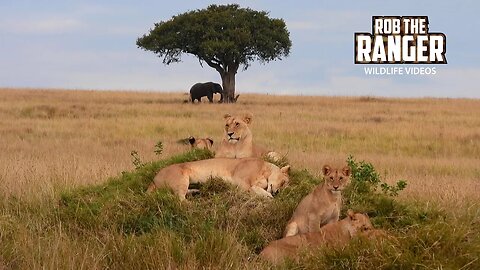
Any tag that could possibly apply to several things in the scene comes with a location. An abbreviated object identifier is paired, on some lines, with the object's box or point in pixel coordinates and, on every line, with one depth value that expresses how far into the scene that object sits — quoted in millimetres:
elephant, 84812
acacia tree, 87875
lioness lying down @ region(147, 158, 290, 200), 16266
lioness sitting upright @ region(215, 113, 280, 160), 17781
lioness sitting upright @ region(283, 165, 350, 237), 14250
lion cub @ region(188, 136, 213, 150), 20267
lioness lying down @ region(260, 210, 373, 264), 13008
